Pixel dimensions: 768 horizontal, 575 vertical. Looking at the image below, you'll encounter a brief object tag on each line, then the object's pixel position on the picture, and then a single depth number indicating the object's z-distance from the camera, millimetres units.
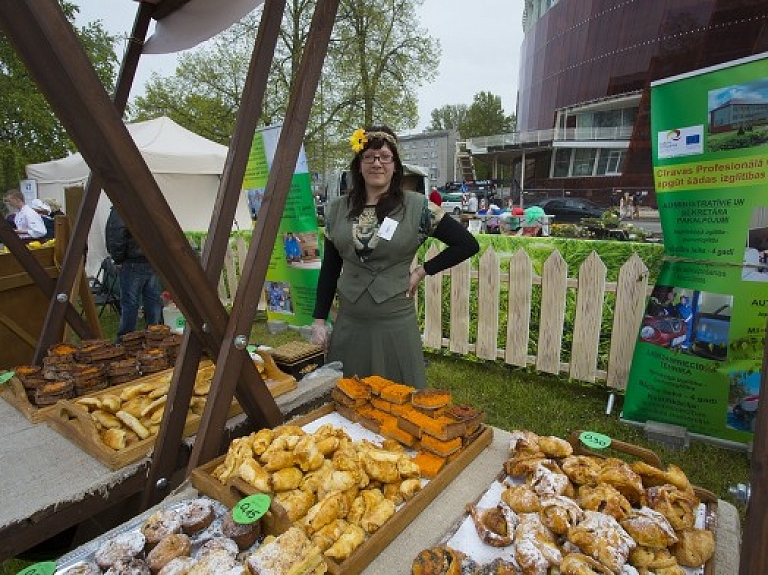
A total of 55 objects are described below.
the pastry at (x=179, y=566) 980
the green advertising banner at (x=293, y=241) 5113
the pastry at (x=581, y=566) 921
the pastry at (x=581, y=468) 1257
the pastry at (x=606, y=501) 1104
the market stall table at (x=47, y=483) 1304
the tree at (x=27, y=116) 13953
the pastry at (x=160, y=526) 1104
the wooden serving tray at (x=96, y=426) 1556
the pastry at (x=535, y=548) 961
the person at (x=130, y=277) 4789
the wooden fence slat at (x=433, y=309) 4855
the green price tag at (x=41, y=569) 967
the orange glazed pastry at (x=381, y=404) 1634
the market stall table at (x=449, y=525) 1062
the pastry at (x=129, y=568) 980
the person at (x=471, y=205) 17953
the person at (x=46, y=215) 7748
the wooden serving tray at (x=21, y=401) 1855
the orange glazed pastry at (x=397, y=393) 1614
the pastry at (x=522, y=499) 1158
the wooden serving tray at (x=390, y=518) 1034
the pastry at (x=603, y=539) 954
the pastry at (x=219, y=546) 1033
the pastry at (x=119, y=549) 1018
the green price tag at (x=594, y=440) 1391
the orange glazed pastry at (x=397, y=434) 1486
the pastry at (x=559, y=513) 1073
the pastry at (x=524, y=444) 1411
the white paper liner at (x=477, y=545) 1052
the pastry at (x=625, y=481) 1183
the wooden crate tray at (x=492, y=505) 1062
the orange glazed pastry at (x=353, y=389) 1694
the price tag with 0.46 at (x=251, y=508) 1056
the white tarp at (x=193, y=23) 2230
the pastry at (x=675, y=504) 1084
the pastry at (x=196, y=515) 1143
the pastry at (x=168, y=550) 1021
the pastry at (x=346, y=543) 1013
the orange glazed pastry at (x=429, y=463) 1335
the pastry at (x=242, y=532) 1082
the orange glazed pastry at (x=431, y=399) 1526
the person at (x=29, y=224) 7105
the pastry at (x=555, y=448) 1383
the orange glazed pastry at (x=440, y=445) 1385
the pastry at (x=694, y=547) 1009
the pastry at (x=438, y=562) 953
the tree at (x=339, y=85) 15859
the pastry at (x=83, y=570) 981
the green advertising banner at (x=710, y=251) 2480
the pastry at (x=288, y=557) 932
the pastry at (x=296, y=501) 1127
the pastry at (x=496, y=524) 1077
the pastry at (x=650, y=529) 1015
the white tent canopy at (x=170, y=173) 9367
